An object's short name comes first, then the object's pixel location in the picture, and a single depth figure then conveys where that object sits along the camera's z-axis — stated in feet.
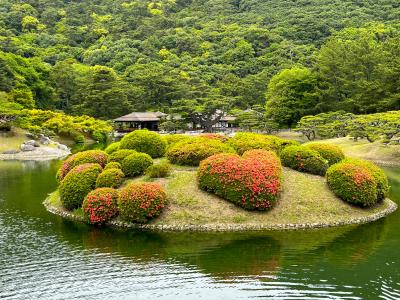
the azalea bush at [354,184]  71.56
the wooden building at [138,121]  238.89
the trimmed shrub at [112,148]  87.86
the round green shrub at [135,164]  78.12
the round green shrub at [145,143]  85.51
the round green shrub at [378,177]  76.23
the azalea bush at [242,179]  68.23
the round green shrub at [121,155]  81.25
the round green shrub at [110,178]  73.86
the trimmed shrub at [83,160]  84.05
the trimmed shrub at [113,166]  78.26
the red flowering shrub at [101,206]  67.77
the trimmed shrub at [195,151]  80.69
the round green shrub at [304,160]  81.97
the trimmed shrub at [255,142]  85.10
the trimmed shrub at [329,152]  84.69
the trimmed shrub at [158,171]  76.43
